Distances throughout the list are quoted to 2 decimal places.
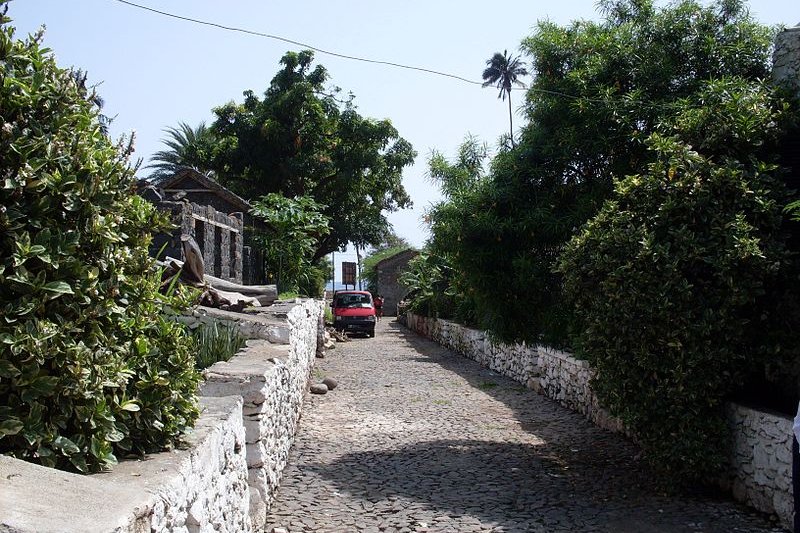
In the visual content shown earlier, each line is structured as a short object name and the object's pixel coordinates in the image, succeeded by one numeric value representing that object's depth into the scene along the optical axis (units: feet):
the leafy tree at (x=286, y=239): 78.18
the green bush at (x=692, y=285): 22.25
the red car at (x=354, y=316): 98.63
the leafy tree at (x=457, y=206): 30.66
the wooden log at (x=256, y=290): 49.57
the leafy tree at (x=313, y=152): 119.55
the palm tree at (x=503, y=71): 196.95
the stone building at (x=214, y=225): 48.96
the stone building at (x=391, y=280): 184.44
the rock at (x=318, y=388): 45.62
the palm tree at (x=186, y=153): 129.18
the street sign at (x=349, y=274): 165.48
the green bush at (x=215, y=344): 28.02
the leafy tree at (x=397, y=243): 281.21
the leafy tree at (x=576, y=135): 28.40
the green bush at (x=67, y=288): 9.52
